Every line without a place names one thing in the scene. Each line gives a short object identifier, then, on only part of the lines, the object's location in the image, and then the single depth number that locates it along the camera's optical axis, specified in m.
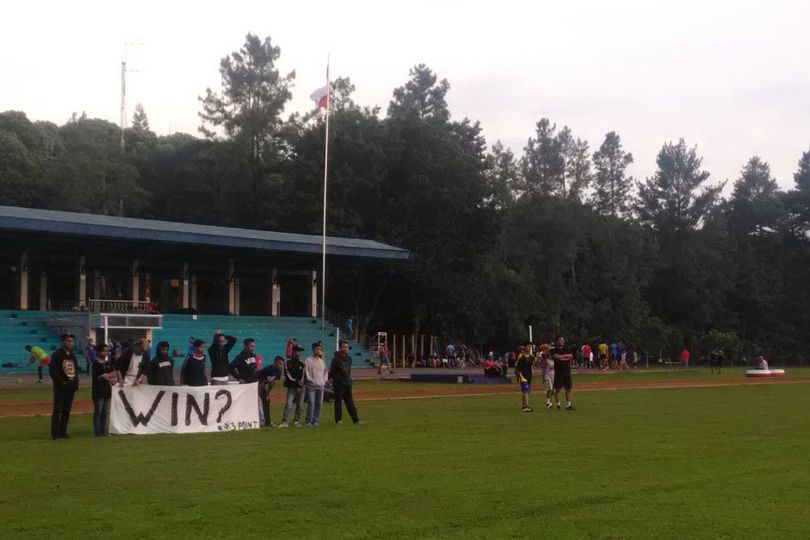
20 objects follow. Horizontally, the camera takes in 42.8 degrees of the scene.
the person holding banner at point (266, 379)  22.05
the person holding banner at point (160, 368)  20.33
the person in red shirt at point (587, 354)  71.69
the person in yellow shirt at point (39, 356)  41.13
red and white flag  42.44
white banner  19.67
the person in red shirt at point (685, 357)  73.19
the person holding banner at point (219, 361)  22.03
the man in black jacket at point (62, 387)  18.92
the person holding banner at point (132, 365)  20.08
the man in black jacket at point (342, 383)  22.25
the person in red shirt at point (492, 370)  45.88
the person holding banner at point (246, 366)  22.03
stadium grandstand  51.84
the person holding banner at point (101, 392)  19.59
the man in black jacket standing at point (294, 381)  22.16
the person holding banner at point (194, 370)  21.02
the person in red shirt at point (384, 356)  59.19
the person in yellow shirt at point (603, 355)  67.56
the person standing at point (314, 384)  22.05
